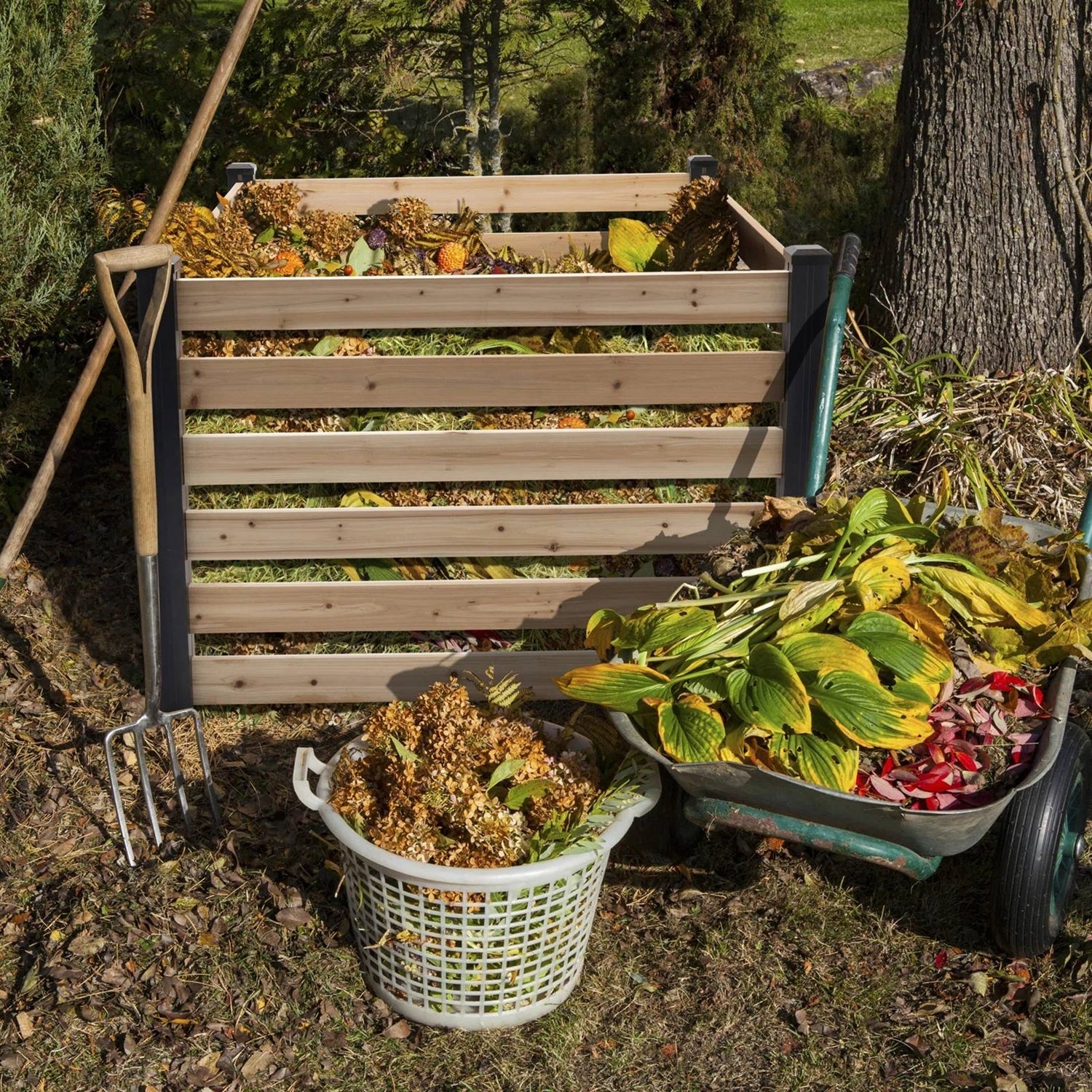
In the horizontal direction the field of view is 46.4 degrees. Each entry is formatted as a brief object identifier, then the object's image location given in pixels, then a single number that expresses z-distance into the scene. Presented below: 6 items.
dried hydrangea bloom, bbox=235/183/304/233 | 3.88
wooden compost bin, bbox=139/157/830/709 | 3.29
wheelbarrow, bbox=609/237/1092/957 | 2.29
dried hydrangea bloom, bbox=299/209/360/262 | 3.79
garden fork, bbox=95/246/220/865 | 2.80
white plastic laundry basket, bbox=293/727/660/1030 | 2.39
